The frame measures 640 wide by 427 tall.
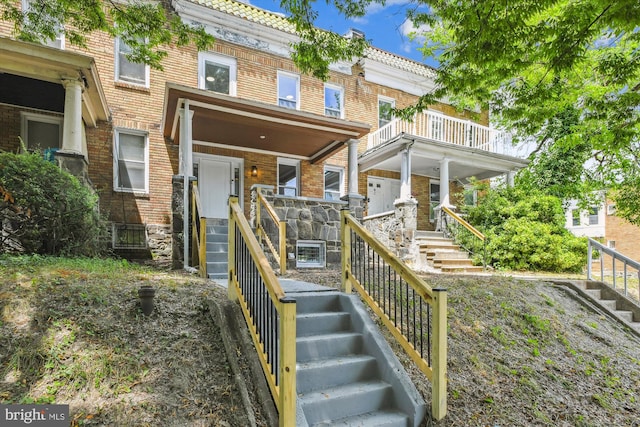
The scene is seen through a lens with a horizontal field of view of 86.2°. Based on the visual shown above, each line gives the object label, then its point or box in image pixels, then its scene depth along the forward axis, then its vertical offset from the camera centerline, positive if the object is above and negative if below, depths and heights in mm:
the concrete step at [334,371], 2891 -1401
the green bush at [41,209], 4715 +46
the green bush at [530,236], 9656 -602
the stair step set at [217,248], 5926 -677
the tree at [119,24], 5426 +3098
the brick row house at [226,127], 6902 +2172
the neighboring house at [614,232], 20750 -1091
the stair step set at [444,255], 9312 -1165
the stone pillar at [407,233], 9984 -553
